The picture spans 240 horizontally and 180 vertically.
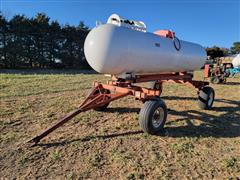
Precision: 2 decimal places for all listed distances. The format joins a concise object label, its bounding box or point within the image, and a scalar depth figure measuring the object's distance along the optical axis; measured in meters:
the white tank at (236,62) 15.24
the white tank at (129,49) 3.93
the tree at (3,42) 24.61
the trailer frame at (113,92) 4.02
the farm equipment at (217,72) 11.90
